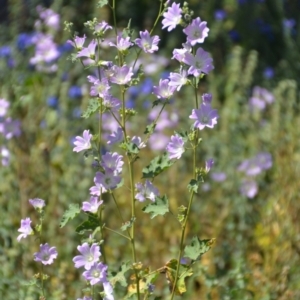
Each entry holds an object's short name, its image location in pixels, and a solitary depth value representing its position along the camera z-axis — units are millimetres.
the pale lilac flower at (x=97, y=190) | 1856
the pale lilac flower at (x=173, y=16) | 1829
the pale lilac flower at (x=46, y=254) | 1885
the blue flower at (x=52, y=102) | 3431
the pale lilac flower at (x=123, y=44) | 1837
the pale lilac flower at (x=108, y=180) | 1843
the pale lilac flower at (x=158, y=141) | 3603
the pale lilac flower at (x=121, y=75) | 1828
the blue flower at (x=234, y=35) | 5336
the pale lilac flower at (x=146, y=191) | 1893
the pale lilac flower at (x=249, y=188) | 3196
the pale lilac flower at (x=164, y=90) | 1848
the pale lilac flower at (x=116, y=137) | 1890
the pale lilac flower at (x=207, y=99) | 1810
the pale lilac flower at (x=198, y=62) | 1793
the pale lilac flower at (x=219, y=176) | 3386
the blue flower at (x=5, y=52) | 3843
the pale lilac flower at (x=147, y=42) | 1851
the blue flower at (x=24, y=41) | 3732
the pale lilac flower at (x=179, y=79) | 1815
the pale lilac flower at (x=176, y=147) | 1832
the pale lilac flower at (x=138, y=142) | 1887
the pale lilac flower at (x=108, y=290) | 1839
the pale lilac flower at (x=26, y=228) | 1899
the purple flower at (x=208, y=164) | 1845
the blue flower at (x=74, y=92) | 3645
